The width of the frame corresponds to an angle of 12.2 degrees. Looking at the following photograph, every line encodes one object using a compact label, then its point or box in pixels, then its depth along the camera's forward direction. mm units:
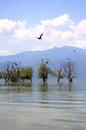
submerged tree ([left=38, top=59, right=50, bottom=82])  130875
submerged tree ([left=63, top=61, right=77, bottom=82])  137750
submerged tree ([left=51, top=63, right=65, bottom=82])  139025
